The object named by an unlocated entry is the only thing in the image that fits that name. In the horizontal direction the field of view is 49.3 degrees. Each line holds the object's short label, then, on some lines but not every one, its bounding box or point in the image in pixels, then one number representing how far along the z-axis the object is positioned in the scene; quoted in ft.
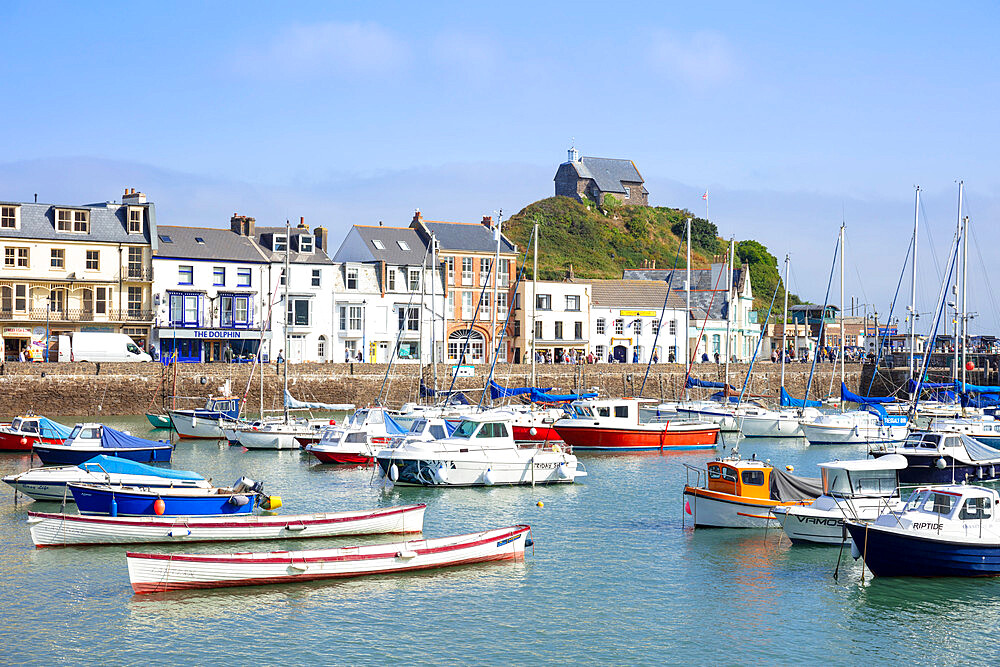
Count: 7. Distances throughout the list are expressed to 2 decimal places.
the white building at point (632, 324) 299.99
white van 224.33
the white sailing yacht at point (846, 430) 181.37
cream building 234.58
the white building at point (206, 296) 248.11
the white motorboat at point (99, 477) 107.34
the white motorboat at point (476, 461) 127.75
